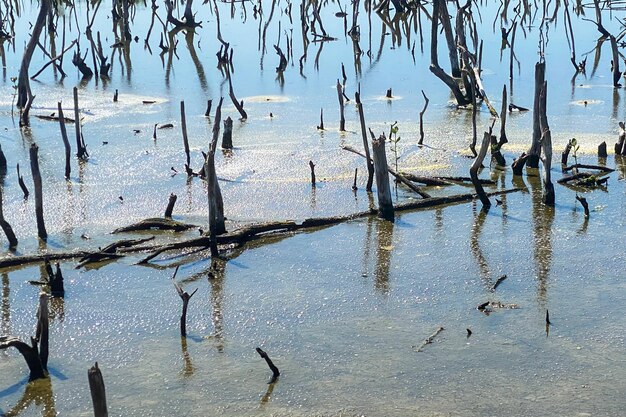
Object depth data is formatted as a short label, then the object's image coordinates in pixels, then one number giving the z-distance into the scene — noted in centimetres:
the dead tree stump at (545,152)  1281
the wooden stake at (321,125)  1834
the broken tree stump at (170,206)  1265
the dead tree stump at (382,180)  1220
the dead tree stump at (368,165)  1345
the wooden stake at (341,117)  1792
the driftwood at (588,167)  1420
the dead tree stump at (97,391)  517
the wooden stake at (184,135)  1551
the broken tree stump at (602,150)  1537
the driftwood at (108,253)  1099
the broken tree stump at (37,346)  769
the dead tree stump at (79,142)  1601
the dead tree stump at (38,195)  1151
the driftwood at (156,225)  1224
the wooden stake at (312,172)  1431
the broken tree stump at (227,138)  1679
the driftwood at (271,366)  784
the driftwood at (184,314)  875
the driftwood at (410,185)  1329
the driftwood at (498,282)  1003
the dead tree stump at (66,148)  1514
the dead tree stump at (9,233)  1153
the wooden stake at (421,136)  1660
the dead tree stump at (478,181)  1295
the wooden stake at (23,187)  1377
